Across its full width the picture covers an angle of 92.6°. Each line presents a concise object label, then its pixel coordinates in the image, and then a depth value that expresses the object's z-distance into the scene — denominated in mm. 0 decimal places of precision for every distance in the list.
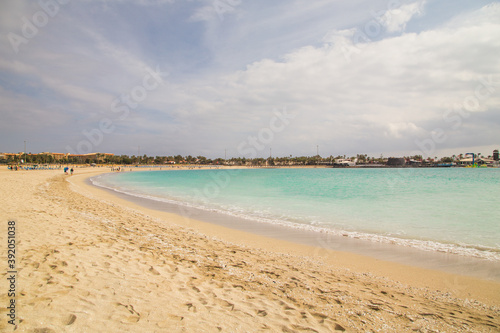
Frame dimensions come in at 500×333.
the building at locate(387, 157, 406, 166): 155375
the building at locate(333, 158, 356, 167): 175338
